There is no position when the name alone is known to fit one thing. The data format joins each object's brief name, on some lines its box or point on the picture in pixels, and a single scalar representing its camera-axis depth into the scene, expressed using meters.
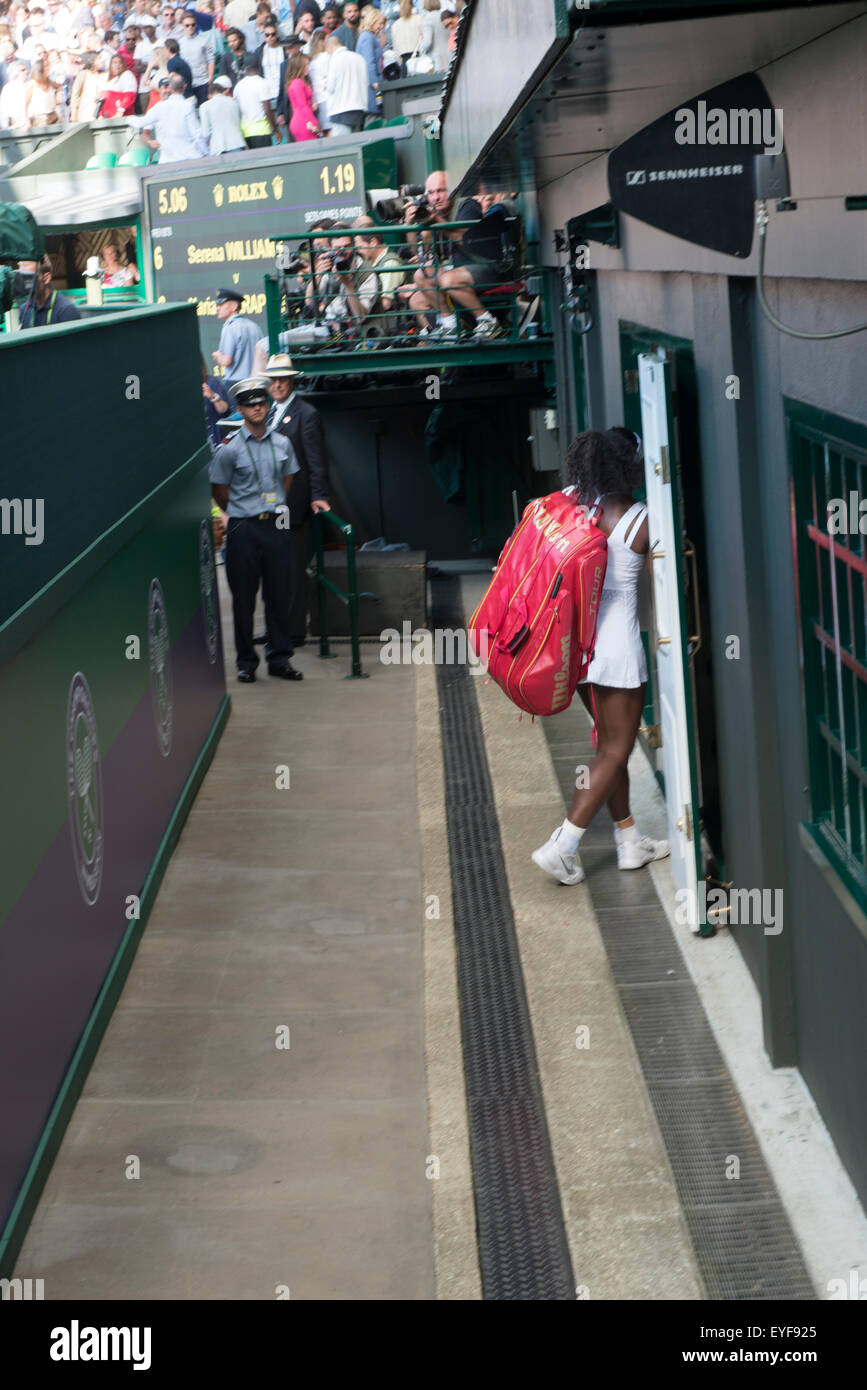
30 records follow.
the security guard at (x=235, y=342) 16.47
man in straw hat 12.23
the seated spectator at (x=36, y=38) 25.80
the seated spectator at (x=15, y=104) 24.78
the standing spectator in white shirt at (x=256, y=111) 20.36
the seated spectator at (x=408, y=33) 19.88
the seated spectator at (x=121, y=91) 23.72
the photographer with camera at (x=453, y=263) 13.67
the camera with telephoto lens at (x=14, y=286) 7.50
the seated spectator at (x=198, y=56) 22.03
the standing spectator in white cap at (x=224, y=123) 20.45
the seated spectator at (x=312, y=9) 20.41
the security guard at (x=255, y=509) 11.01
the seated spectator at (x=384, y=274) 14.52
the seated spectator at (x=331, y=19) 20.14
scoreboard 18.16
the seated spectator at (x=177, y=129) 21.30
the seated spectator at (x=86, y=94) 24.05
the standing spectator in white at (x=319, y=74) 19.45
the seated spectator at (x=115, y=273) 20.75
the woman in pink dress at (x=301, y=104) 19.66
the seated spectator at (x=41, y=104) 24.44
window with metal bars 4.24
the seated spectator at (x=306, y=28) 20.09
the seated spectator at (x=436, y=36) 19.08
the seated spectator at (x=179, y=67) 21.94
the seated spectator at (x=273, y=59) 20.31
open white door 6.21
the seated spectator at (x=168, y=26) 23.17
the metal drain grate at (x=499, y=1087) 4.64
